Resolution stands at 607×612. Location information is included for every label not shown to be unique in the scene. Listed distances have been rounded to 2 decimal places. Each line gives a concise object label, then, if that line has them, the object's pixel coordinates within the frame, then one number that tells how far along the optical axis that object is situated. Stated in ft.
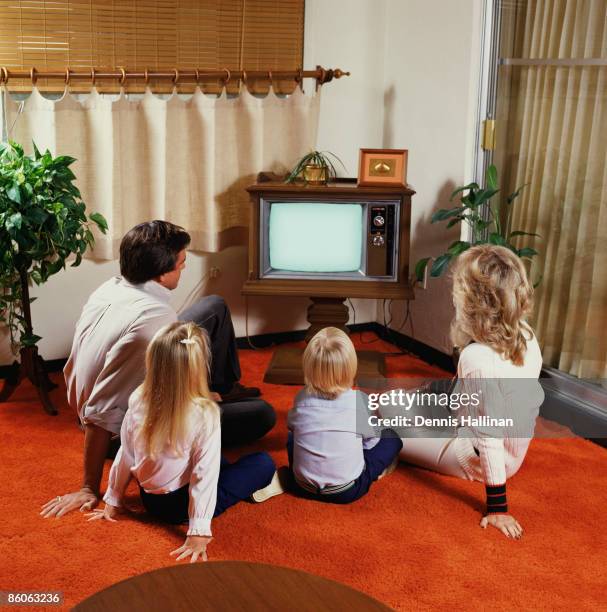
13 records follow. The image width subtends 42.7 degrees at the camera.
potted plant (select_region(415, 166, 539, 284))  10.27
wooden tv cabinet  10.68
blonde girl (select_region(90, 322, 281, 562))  6.33
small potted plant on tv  11.07
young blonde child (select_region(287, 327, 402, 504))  7.20
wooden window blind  10.69
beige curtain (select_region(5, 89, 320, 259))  10.91
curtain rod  10.62
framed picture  10.91
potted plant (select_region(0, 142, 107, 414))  9.19
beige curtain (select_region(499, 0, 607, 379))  9.36
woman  7.10
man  7.40
